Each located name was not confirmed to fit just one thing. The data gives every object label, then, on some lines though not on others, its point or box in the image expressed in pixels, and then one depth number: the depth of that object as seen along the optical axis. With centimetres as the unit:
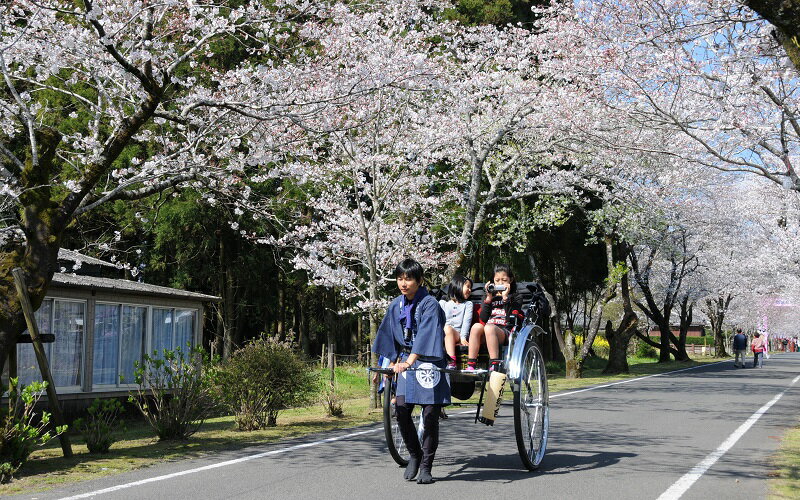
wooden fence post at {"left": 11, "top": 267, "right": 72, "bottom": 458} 905
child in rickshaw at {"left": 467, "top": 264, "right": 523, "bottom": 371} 830
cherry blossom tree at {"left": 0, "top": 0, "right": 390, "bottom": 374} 947
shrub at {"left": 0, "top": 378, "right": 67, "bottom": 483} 820
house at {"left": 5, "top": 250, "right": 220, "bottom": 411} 1579
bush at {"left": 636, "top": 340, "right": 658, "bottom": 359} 5866
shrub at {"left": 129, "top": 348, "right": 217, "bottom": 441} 1119
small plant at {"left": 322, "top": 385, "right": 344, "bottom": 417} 1426
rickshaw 750
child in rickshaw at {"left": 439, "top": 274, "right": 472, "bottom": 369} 841
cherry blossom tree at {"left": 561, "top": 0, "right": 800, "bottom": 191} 1273
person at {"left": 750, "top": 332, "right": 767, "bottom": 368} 4072
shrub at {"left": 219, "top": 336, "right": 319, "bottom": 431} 1267
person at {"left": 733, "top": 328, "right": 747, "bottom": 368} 3794
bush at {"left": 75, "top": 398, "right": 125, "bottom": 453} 1014
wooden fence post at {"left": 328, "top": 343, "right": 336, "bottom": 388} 2569
